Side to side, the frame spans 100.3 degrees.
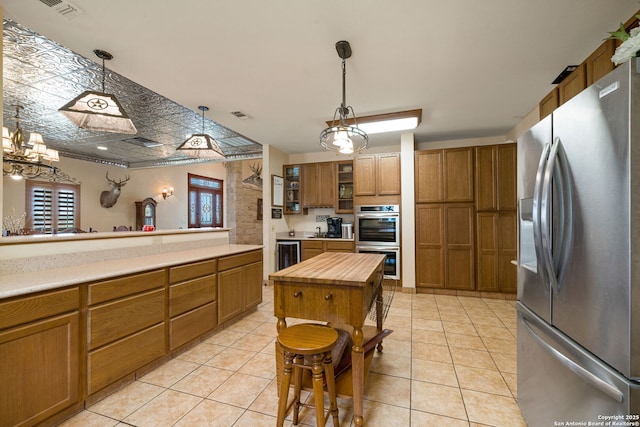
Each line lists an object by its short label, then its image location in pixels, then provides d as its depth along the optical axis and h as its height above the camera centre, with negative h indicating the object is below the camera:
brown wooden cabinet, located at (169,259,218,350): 2.43 -0.82
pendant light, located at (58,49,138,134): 2.24 +0.92
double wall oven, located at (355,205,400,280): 4.60 -0.27
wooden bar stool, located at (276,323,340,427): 1.46 -0.83
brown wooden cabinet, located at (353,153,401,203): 4.69 +0.76
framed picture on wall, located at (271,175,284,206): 5.22 +0.55
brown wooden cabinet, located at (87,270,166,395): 1.84 -0.82
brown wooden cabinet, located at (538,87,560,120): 2.80 +1.27
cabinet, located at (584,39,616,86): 1.94 +1.21
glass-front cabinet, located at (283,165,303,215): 5.62 +0.58
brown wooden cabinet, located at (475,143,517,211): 4.12 +0.64
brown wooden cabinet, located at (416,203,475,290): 4.32 -0.47
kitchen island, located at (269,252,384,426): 1.58 -0.51
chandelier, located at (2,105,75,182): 3.76 +0.97
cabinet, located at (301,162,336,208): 5.31 +0.67
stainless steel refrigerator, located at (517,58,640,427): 0.90 -0.16
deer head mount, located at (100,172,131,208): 6.95 +0.59
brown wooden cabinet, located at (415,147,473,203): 4.31 +0.70
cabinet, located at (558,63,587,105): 2.28 +1.23
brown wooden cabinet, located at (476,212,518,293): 4.13 -0.52
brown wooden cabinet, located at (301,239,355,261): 4.88 -0.54
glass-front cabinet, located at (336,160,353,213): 5.25 +0.61
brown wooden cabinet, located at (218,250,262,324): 3.02 -0.82
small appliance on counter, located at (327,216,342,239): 5.25 -0.19
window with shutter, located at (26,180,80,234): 5.79 +0.27
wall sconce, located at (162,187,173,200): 8.23 +0.79
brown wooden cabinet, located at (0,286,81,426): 1.45 -0.81
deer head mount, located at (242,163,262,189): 8.02 +1.24
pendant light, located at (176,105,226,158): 3.31 +0.91
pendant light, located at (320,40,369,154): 2.16 +0.70
